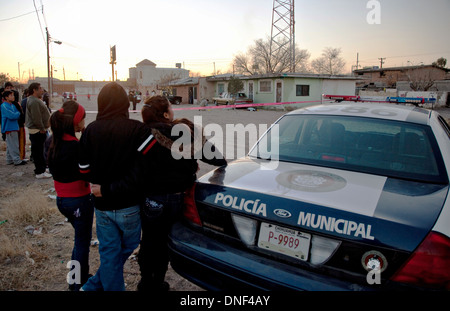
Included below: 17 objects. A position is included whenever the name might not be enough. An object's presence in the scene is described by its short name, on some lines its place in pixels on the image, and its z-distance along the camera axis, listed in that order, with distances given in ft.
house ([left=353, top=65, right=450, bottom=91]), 119.03
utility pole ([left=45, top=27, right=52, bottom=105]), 90.74
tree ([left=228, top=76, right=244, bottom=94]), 109.81
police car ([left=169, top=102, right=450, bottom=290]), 5.18
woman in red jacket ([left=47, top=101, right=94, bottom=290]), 7.65
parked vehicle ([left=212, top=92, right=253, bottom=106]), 94.40
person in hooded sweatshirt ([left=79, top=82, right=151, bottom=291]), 6.68
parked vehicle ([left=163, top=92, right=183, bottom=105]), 124.56
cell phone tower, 115.65
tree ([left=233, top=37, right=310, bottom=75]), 169.07
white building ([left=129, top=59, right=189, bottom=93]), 217.56
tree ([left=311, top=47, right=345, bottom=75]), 224.92
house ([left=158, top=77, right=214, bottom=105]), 128.16
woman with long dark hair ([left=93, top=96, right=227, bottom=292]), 6.84
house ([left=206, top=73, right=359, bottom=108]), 94.79
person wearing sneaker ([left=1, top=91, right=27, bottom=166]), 20.33
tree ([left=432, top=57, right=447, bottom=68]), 187.83
